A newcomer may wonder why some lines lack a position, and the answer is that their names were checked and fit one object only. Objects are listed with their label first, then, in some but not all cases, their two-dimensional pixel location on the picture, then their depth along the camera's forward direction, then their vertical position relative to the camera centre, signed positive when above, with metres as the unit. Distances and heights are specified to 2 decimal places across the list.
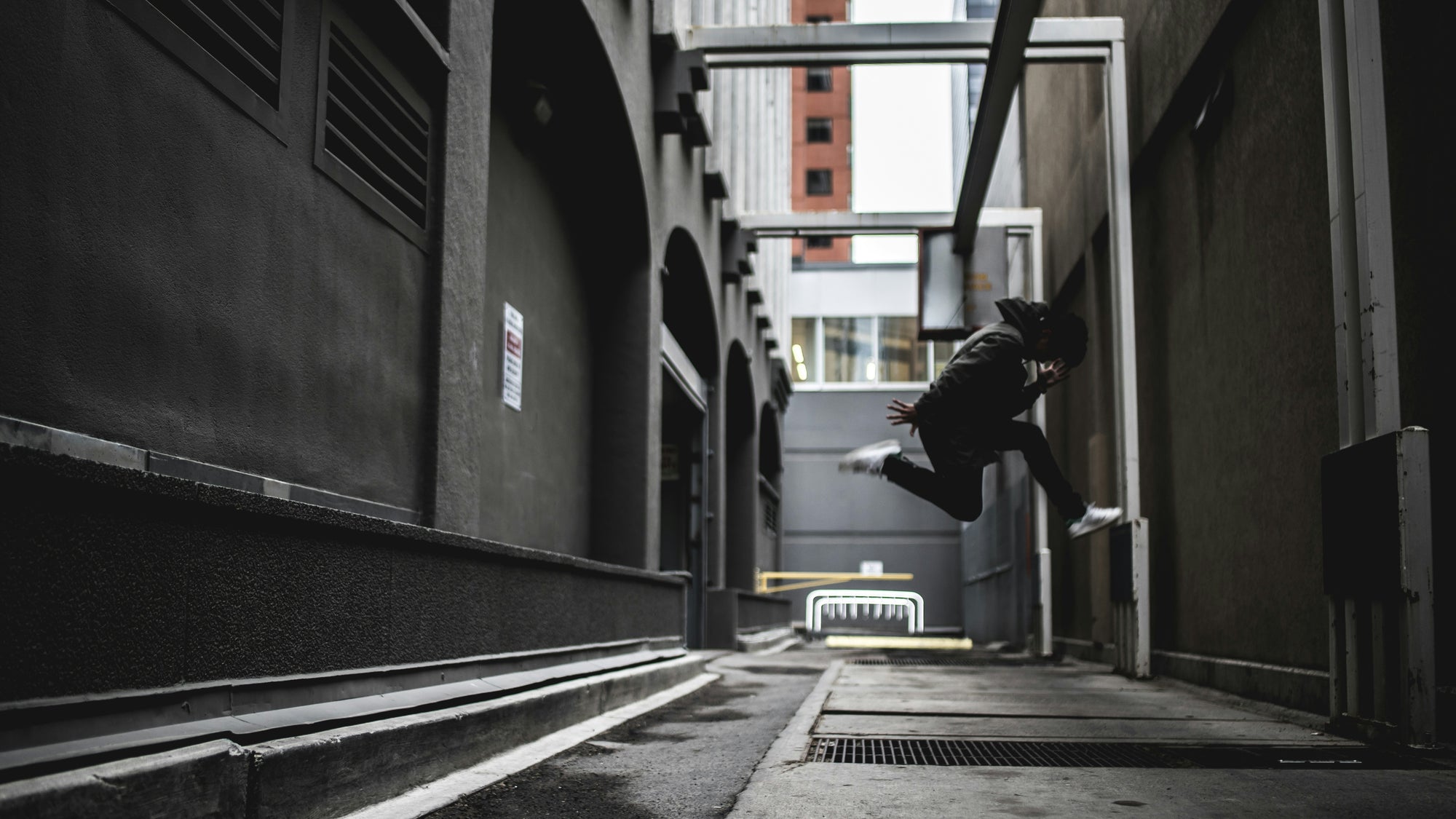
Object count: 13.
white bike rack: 29.02 -1.06
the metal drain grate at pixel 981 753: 4.11 -0.70
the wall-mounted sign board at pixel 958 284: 14.05 +3.39
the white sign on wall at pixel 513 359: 7.48 +1.31
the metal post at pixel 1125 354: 8.47 +1.61
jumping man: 6.10 +0.84
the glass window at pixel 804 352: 32.16 +5.84
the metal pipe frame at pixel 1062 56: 8.69 +4.41
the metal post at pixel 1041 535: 13.97 +0.37
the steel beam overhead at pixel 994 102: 8.99 +4.11
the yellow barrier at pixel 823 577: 29.72 -0.38
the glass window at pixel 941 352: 31.85 +5.81
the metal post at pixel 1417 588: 4.17 -0.07
